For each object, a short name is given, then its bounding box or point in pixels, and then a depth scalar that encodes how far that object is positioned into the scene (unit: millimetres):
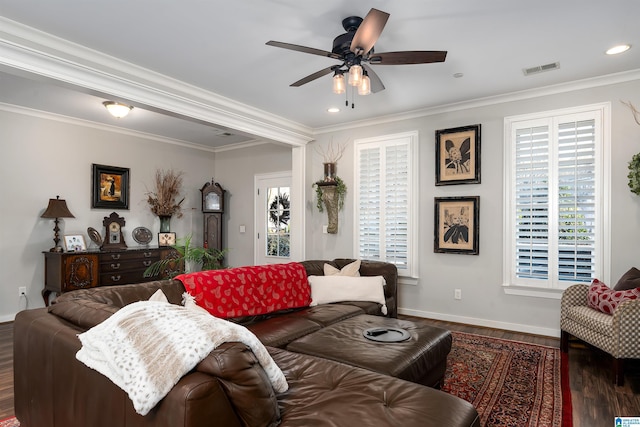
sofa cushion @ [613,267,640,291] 3052
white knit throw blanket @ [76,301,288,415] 1134
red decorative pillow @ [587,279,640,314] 2902
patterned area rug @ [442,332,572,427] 2297
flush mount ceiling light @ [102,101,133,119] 4203
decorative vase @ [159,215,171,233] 5968
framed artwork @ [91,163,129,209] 5285
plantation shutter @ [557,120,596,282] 3674
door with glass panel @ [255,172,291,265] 6176
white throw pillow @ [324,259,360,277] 4121
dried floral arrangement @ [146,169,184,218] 5934
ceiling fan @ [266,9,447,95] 2338
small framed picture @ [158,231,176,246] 5828
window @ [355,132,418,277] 4750
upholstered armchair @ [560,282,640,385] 2674
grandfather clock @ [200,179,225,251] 6590
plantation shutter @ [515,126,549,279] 3906
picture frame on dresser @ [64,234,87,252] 4836
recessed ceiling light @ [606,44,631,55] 2984
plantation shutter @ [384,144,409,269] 4793
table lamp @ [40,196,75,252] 4664
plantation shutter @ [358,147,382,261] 5012
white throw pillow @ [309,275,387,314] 3756
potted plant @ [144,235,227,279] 3911
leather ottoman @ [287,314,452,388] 2111
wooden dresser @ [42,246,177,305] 4492
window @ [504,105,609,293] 3658
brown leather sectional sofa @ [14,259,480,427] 1137
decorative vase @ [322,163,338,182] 5191
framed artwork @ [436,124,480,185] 4309
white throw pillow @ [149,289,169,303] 2524
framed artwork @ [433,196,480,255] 4301
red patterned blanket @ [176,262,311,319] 2906
